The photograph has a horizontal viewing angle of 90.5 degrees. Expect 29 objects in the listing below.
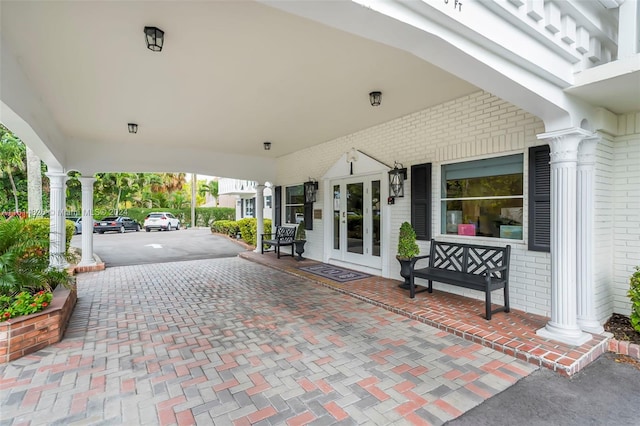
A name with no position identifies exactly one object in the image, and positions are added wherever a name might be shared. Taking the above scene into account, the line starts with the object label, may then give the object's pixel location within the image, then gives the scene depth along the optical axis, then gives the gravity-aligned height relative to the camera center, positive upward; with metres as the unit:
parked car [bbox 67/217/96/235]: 17.59 -0.63
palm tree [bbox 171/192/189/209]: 27.02 +1.04
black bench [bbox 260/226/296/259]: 8.43 -0.72
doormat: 6.02 -1.26
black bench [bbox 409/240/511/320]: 3.82 -0.80
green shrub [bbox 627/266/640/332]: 3.12 -0.88
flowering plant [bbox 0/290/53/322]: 3.16 -0.95
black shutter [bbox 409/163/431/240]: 5.12 +0.18
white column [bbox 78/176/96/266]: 7.44 -0.24
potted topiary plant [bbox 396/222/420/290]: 4.96 -0.59
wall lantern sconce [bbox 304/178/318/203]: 7.86 +0.54
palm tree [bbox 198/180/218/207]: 31.08 +2.35
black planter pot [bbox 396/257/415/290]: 4.96 -0.92
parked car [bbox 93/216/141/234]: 18.59 -0.73
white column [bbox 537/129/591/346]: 3.16 -0.27
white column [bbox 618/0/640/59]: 2.76 +1.60
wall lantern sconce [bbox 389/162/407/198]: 5.57 +0.55
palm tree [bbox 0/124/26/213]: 14.16 +2.63
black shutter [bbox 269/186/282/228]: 9.62 +0.20
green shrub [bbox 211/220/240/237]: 14.30 -0.77
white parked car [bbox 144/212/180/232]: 20.64 -0.63
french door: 6.33 -0.20
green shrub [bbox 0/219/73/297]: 3.35 -0.56
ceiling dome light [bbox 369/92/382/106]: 4.38 +1.59
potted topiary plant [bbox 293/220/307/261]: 8.16 -0.73
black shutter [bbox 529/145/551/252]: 3.77 +0.14
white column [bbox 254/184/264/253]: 9.75 -0.04
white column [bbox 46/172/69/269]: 6.46 +0.03
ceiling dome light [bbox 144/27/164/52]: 2.79 +1.59
